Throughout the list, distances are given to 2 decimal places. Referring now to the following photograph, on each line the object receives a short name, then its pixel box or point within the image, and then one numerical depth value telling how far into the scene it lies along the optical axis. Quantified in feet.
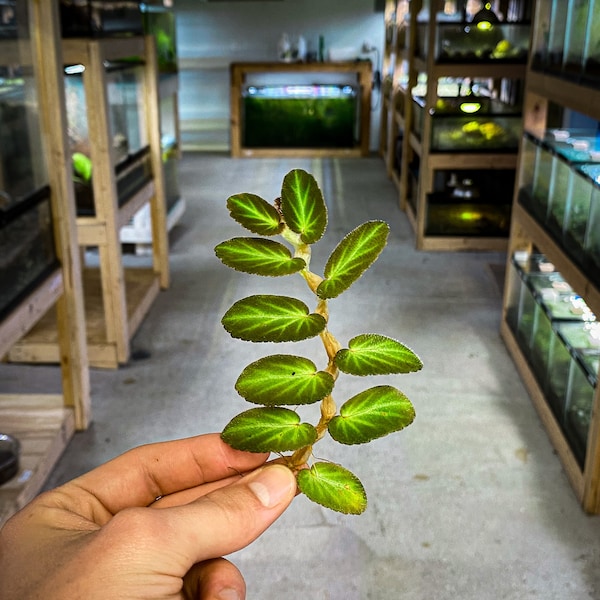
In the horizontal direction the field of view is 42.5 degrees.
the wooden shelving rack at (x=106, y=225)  11.05
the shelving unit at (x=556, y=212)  8.84
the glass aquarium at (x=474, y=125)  17.78
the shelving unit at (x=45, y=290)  8.50
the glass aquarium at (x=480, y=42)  17.38
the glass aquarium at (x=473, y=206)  18.47
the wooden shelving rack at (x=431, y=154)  17.34
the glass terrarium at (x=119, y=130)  12.03
